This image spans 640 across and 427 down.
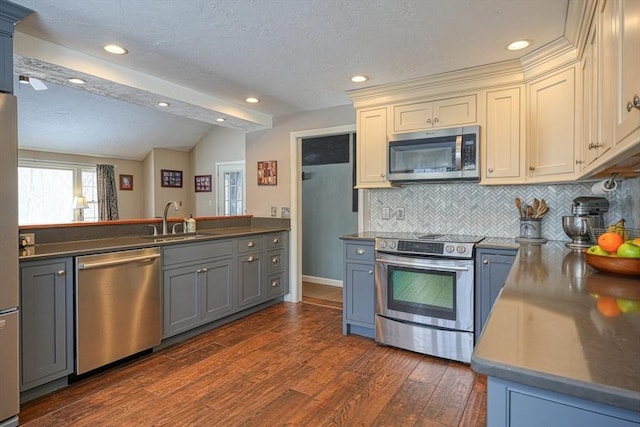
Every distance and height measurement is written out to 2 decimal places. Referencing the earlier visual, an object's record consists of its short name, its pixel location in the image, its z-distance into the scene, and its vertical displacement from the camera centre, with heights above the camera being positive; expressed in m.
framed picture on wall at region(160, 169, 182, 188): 7.47 +0.69
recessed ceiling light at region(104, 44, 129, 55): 2.44 +1.12
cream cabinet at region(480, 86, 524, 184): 2.75 +0.57
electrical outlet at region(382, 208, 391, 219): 3.67 -0.03
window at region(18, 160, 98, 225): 6.19 +0.40
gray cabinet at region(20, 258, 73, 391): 2.07 -0.66
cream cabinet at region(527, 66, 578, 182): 2.40 +0.59
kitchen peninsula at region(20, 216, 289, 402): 2.15 -0.59
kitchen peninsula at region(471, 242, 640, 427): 0.63 -0.30
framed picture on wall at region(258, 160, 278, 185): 4.38 +0.47
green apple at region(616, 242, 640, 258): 1.38 -0.16
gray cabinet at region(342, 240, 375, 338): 3.14 -0.70
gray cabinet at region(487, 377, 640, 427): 0.64 -0.38
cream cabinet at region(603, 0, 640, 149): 0.98 +0.43
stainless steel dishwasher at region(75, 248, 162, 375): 2.32 -0.66
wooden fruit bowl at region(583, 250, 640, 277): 1.38 -0.22
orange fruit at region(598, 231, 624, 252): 1.49 -0.13
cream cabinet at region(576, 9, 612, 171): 1.45 +0.52
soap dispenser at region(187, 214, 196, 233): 3.71 -0.16
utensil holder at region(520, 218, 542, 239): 2.85 -0.14
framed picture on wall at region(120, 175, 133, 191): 7.33 +0.59
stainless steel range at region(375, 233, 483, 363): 2.68 -0.66
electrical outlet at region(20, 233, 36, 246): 2.39 -0.17
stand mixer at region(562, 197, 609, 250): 2.37 -0.06
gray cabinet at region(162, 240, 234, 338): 2.91 -0.64
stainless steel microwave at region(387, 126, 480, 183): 2.89 +0.46
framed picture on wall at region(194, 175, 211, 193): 7.60 +0.60
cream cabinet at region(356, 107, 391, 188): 3.34 +0.59
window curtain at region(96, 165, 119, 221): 7.05 +0.38
